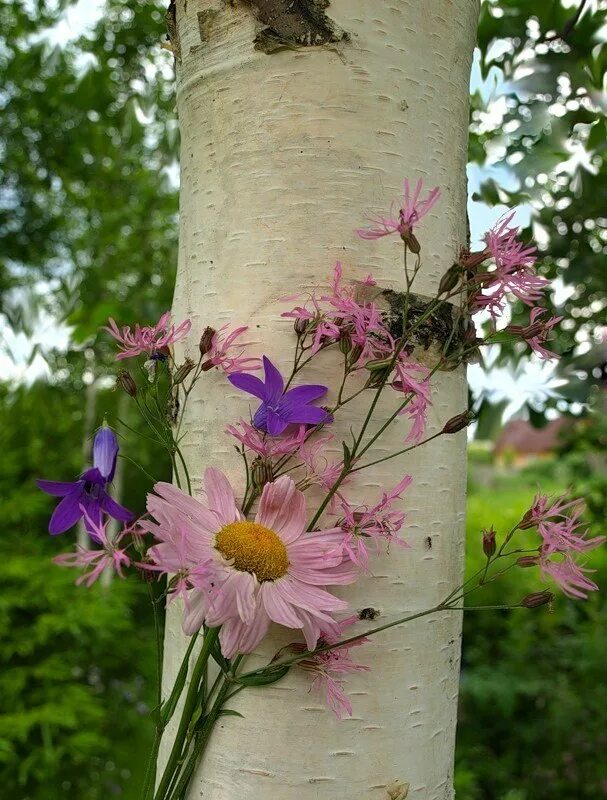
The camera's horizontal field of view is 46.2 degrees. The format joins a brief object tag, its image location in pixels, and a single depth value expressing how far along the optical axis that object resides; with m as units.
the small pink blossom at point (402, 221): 0.45
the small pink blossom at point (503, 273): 0.48
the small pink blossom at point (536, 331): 0.51
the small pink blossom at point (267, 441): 0.48
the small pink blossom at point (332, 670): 0.46
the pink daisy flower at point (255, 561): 0.42
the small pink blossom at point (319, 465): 0.48
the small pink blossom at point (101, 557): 0.44
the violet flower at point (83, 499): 0.53
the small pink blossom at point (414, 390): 0.47
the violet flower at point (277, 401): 0.47
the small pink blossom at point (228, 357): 0.50
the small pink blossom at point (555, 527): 0.50
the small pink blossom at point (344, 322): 0.48
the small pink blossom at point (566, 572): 0.49
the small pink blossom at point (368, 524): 0.46
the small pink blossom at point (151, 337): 0.54
